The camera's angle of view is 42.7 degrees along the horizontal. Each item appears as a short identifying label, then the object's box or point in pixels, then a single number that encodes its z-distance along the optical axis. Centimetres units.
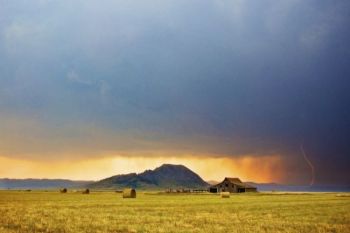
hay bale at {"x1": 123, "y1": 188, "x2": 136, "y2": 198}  7488
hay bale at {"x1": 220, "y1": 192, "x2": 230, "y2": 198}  8012
